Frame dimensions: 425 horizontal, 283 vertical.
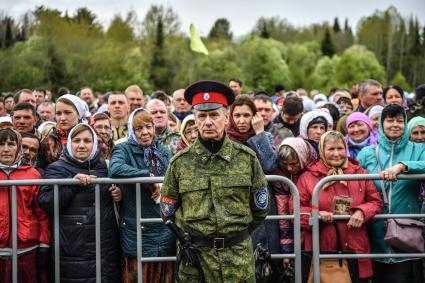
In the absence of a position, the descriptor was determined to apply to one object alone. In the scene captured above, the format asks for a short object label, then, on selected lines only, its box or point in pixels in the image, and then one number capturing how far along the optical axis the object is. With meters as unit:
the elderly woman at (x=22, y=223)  5.48
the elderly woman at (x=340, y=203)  5.62
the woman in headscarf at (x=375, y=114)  8.36
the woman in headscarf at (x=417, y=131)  6.75
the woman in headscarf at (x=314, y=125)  6.65
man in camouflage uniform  4.22
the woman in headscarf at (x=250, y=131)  5.74
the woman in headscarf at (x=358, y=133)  7.23
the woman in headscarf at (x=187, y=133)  6.55
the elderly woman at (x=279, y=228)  5.68
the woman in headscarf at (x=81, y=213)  5.51
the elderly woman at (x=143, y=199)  5.55
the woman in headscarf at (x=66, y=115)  6.63
